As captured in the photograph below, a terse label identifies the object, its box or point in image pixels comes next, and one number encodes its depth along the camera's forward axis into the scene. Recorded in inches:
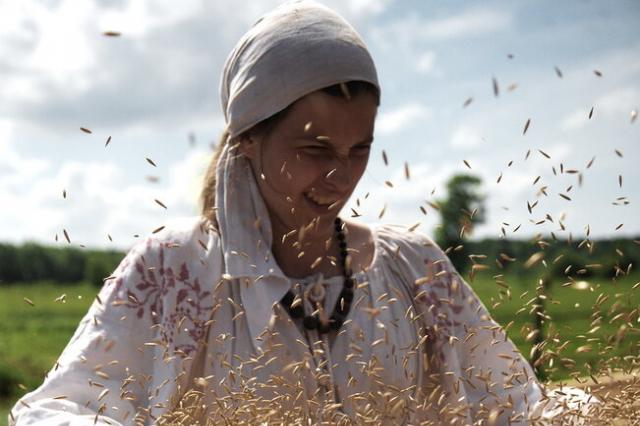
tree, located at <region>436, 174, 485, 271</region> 1375.5
